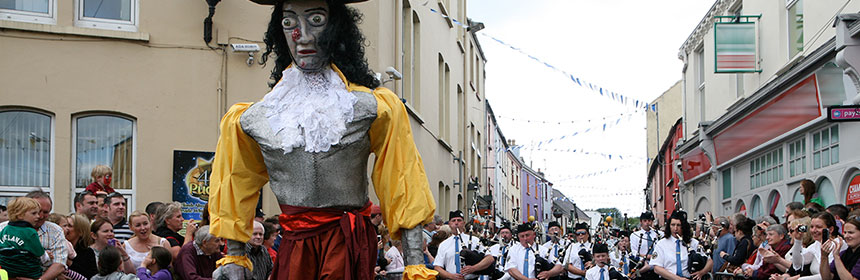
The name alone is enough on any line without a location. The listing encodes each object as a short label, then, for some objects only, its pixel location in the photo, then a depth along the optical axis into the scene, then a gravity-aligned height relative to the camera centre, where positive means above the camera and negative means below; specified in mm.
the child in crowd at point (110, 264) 6758 -721
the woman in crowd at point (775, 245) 10023 -847
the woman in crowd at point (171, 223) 8023 -499
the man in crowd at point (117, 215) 8047 -435
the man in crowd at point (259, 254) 7105 -685
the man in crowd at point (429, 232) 12798 -928
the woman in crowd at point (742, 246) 12094 -1032
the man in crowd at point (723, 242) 13234 -1075
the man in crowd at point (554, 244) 12898 -1111
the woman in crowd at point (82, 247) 7160 -638
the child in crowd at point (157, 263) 7188 -758
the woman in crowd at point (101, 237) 7273 -563
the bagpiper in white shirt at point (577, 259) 12883 -1298
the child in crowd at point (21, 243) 6434 -539
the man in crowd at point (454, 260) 11672 -1193
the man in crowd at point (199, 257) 7230 -724
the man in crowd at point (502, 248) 12469 -1104
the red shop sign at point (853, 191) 12855 -338
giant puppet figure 3957 +5
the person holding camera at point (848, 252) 7395 -696
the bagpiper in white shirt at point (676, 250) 12141 -1095
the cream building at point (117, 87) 11266 +994
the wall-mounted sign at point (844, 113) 10742 +634
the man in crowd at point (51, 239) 6648 -538
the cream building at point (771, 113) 14273 +1103
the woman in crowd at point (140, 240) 7355 -605
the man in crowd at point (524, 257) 12320 -1213
